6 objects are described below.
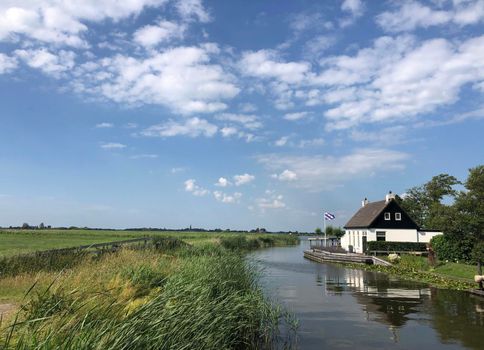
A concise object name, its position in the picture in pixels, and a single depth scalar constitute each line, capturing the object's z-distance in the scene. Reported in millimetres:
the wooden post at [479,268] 21266
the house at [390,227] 43844
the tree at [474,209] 21767
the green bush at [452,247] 25717
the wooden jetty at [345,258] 37025
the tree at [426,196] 66062
